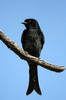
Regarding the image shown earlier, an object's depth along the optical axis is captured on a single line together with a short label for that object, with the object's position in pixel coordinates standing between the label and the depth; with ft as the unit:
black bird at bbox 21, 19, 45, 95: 41.36
